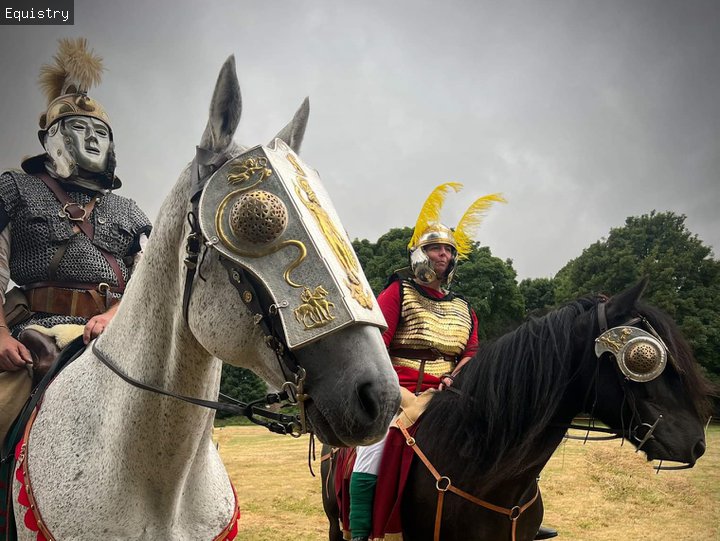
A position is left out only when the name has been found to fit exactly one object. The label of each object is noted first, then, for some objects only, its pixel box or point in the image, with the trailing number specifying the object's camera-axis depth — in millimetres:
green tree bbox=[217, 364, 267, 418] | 21719
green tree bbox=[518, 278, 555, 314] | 33594
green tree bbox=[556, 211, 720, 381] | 24516
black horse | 3549
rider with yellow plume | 4668
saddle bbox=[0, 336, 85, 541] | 2375
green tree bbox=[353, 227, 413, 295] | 26469
